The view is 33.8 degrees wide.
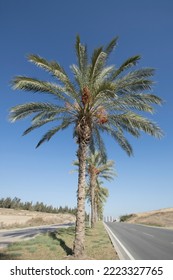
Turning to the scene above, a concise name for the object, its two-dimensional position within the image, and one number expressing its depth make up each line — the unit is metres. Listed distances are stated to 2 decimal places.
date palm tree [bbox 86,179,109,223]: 48.40
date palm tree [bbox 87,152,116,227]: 32.93
